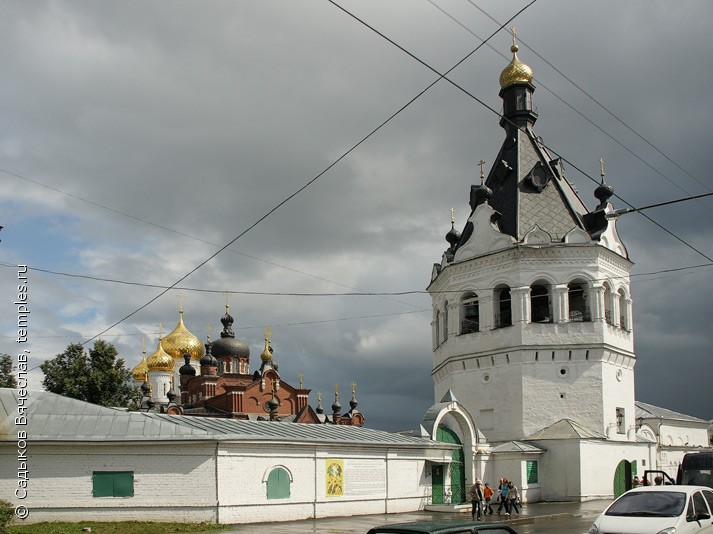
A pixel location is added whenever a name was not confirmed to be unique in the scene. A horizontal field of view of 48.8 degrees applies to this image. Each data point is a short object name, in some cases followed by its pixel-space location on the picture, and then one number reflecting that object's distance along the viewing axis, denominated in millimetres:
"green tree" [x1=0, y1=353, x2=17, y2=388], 42281
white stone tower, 31844
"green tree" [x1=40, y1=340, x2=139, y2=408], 40344
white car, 11641
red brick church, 50594
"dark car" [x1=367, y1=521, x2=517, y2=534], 7922
